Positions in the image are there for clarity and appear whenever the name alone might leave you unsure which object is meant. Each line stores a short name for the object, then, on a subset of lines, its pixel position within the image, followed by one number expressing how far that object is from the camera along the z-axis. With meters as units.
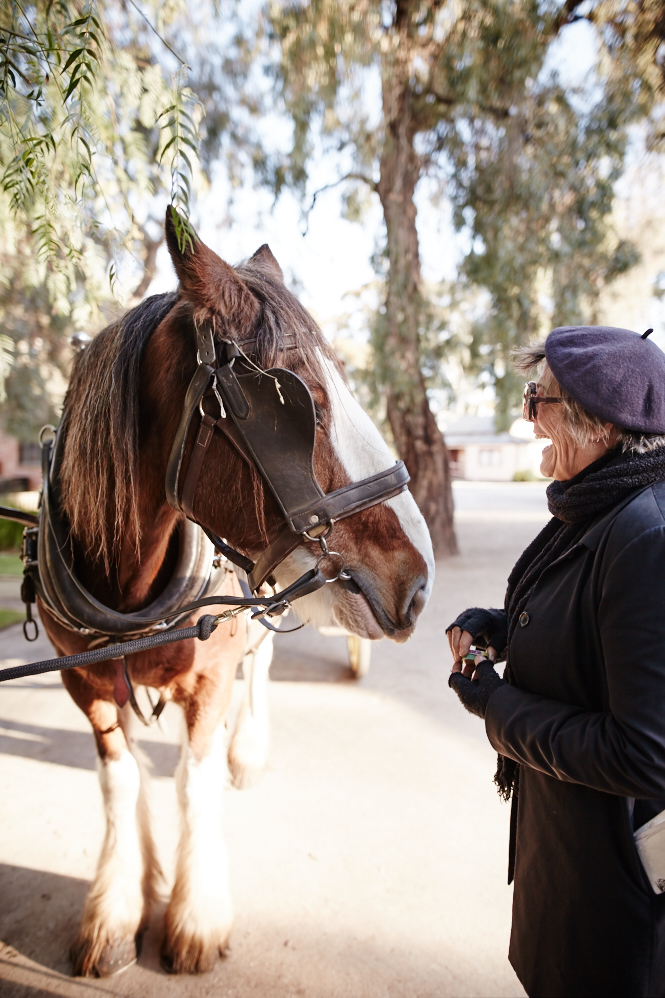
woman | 0.92
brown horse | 1.24
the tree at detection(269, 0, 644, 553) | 5.10
